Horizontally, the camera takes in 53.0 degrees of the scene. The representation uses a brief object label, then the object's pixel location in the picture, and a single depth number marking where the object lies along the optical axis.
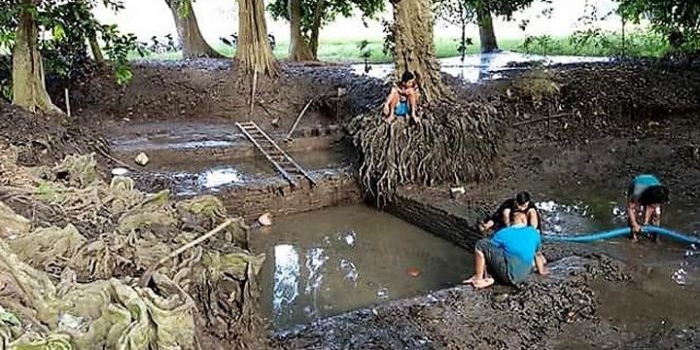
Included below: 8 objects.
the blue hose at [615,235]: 6.23
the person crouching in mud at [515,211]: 5.51
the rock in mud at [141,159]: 9.50
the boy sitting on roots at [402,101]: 8.70
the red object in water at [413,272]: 6.77
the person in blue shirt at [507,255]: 5.15
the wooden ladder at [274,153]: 8.91
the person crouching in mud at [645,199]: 6.25
